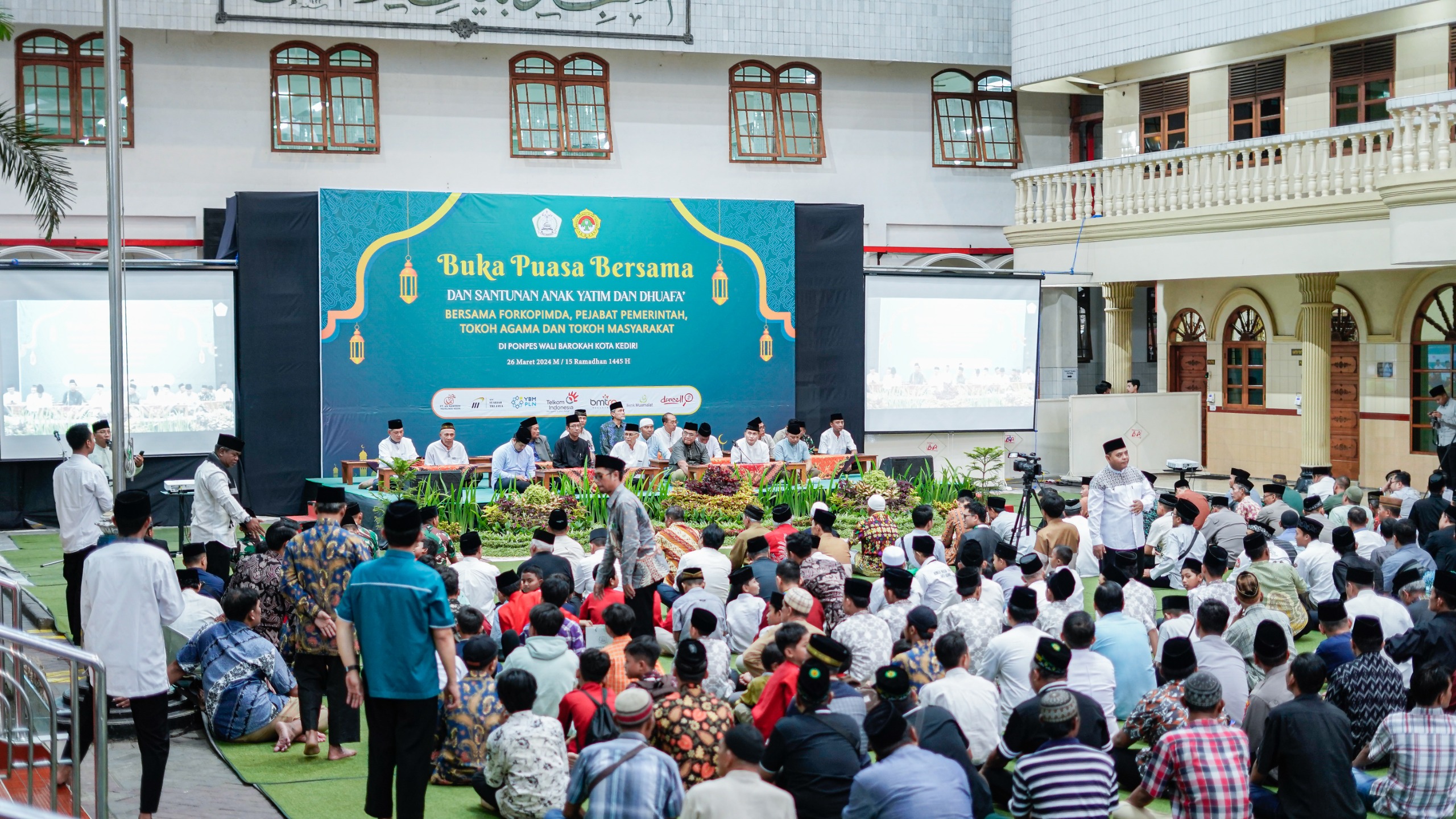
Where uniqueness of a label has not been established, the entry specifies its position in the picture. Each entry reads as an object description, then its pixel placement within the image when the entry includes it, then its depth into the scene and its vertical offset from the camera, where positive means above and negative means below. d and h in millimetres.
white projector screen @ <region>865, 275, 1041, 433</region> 17719 +199
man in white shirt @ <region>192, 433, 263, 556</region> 9609 -892
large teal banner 15555 +686
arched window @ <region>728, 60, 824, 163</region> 20078 +3689
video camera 12789 -879
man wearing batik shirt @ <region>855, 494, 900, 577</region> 11609 -1394
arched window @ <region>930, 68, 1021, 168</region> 21031 +3744
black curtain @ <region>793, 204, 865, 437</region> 17453 +714
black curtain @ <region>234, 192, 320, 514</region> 15047 +260
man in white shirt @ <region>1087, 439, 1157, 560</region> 10328 -1017
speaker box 16438 -1154
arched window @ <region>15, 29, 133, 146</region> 17250 +3576
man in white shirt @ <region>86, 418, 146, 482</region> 11047 -627
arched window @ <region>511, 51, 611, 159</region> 19141 +3629
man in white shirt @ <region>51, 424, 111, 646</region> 8555 -799
